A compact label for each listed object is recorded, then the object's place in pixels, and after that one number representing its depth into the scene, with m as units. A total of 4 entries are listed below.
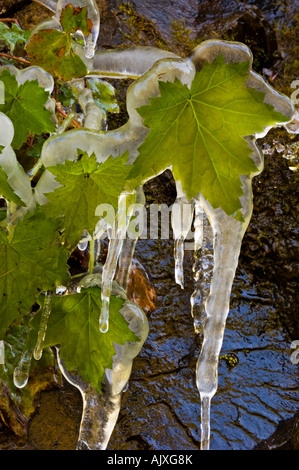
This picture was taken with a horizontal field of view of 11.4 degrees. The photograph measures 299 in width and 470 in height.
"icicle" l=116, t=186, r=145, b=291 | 0.79
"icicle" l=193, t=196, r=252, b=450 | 0.72
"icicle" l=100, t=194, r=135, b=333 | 0.73
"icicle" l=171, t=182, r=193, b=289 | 0.74
